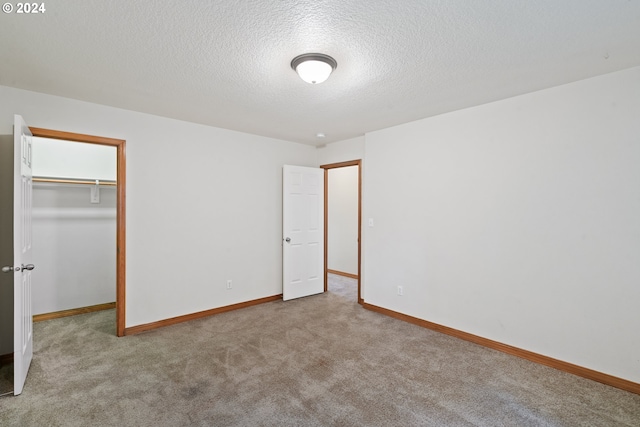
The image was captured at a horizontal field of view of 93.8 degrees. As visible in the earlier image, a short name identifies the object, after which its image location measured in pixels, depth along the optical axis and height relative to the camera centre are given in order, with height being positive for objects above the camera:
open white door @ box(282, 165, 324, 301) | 4.54 -0.32
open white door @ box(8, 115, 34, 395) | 2.17 -0.34
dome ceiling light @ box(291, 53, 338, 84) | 2.09 +1.04
